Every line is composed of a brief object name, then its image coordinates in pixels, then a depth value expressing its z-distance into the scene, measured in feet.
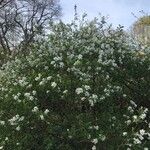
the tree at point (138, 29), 41.11
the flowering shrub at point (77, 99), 7.37
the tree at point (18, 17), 47.16
